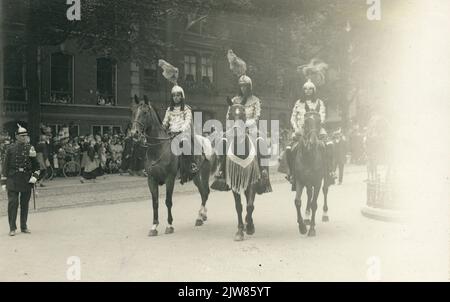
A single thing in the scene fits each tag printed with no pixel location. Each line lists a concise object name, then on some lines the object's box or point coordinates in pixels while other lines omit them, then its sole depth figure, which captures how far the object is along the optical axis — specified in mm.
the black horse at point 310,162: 9766
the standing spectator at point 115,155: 25469
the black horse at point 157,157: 10461
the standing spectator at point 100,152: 23978
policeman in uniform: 10430
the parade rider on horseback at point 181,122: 10945
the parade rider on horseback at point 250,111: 10092
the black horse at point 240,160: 9742
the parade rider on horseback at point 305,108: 10328
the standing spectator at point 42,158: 19312
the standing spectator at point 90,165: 21422
